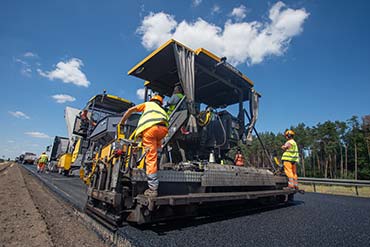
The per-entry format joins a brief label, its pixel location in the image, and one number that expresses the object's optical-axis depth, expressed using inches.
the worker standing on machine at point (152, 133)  82.4
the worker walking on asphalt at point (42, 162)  477.5
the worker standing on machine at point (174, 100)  143.3
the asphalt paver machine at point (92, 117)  296.2
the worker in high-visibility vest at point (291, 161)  165.5
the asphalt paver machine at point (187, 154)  84.0
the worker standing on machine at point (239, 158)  220.4
